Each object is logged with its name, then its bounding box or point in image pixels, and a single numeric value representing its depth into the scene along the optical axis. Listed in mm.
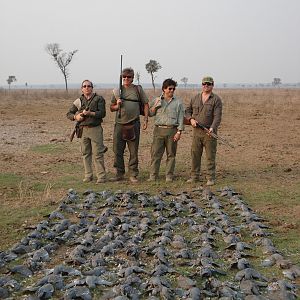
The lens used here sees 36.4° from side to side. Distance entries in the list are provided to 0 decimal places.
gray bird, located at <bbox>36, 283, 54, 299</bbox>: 4852
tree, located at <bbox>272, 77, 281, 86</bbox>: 129625
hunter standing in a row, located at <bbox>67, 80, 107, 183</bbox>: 9844
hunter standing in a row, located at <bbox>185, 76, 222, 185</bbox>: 9867
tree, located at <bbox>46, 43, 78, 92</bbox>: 53656
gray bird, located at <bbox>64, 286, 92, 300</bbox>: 4754
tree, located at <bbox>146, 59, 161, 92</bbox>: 55969
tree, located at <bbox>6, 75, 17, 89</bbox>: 80875
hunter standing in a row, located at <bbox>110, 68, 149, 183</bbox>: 10016
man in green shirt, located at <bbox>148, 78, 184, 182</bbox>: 10023
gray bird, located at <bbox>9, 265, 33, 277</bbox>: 5492
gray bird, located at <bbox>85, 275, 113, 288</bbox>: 5105
